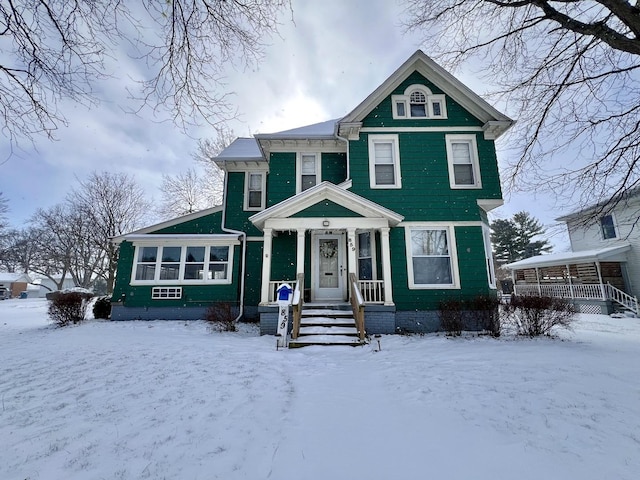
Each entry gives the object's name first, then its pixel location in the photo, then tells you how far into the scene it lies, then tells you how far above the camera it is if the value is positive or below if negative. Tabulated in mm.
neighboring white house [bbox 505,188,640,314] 14297 +1041
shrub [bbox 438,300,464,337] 7270 -761
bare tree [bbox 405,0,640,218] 5320 +4039
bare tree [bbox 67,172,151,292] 20797 +6555
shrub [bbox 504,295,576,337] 6809 -621
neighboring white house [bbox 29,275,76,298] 39750 +1029
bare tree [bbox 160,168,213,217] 21203 +7437
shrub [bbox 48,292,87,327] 9758 -678
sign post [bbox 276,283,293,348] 6207 -510
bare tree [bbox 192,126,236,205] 20422 +9349
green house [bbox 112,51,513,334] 8078 +2120
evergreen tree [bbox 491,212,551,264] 33156 +5957
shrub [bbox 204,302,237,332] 8328 -878
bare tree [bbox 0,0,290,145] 3127 +2823
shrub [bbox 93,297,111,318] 10781 -743
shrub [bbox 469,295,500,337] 7457 -624
